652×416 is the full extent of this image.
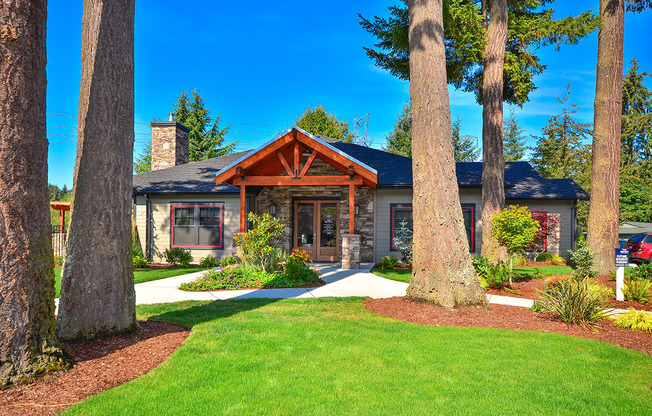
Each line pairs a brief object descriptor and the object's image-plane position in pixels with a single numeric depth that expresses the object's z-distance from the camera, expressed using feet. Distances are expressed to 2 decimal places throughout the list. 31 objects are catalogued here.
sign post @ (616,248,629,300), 23.50
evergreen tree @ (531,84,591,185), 96.58
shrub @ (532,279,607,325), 18.07
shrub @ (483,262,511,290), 28.35
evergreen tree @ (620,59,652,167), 99.71
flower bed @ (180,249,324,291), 28.96
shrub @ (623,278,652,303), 24.07
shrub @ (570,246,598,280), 31.53
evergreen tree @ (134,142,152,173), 122.62
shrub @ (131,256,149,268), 42.72
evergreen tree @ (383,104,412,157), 119.65
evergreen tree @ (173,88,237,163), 105.31
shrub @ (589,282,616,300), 18.99
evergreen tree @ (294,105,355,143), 106.42
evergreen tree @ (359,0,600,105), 36.06
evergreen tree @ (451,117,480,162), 127.54
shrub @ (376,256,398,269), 42.63
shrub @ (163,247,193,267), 44.06
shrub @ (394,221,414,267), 43.34
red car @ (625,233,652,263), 48.44
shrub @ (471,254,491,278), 29.71
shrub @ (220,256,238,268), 39.11
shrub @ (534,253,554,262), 46.36
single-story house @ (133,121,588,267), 46.24
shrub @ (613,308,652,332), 17.54
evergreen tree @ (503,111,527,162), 129.18
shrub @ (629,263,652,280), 28.17
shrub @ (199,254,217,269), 43.75
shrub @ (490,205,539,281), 27.02
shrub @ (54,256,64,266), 44.65
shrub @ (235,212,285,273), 31.17
